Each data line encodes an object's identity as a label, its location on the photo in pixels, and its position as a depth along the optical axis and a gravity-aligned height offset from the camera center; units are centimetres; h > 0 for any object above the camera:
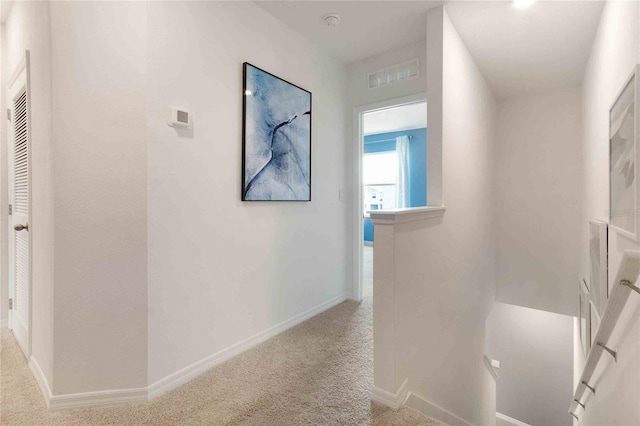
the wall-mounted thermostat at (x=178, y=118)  172 +52
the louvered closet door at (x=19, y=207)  195 +1
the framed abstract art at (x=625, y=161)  121 +22
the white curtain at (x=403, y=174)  638 +71
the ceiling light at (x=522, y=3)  205 +138
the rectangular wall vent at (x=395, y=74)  280 +128
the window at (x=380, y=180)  689 +66
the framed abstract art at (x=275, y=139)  217 +54
